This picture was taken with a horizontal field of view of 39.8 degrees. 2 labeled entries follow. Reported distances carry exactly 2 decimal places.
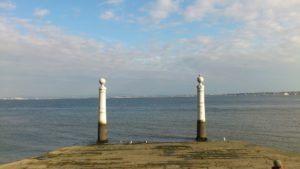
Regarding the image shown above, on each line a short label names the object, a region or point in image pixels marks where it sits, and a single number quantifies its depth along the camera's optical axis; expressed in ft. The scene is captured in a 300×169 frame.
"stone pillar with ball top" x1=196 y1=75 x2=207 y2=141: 51.37
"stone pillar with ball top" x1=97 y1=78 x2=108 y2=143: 50.27
